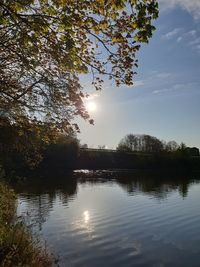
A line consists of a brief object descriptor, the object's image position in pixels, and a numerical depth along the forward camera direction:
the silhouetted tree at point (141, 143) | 71.84
